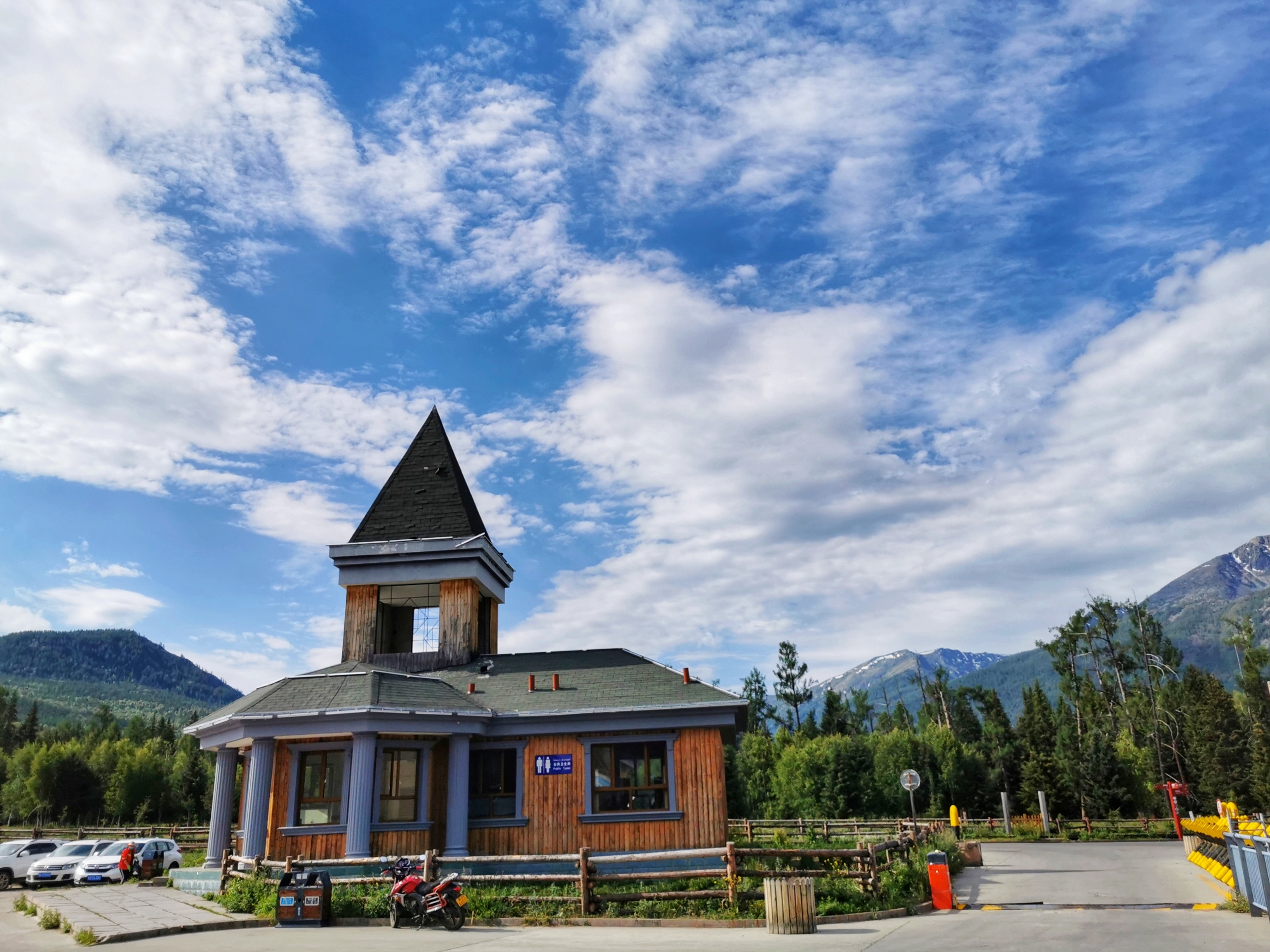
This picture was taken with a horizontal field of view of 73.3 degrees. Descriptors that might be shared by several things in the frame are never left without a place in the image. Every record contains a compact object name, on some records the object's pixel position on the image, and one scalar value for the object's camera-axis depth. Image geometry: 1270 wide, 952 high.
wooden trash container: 14.04
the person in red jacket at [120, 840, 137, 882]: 25.39
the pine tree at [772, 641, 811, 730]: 91.62
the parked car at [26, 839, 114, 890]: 26.11
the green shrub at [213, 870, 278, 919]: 17.16
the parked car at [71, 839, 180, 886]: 25.61
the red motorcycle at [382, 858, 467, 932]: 15.76
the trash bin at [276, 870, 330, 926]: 16.17
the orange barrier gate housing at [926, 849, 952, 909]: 17.31
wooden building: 19.64
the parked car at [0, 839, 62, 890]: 26.70
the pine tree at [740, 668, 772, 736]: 94.00
